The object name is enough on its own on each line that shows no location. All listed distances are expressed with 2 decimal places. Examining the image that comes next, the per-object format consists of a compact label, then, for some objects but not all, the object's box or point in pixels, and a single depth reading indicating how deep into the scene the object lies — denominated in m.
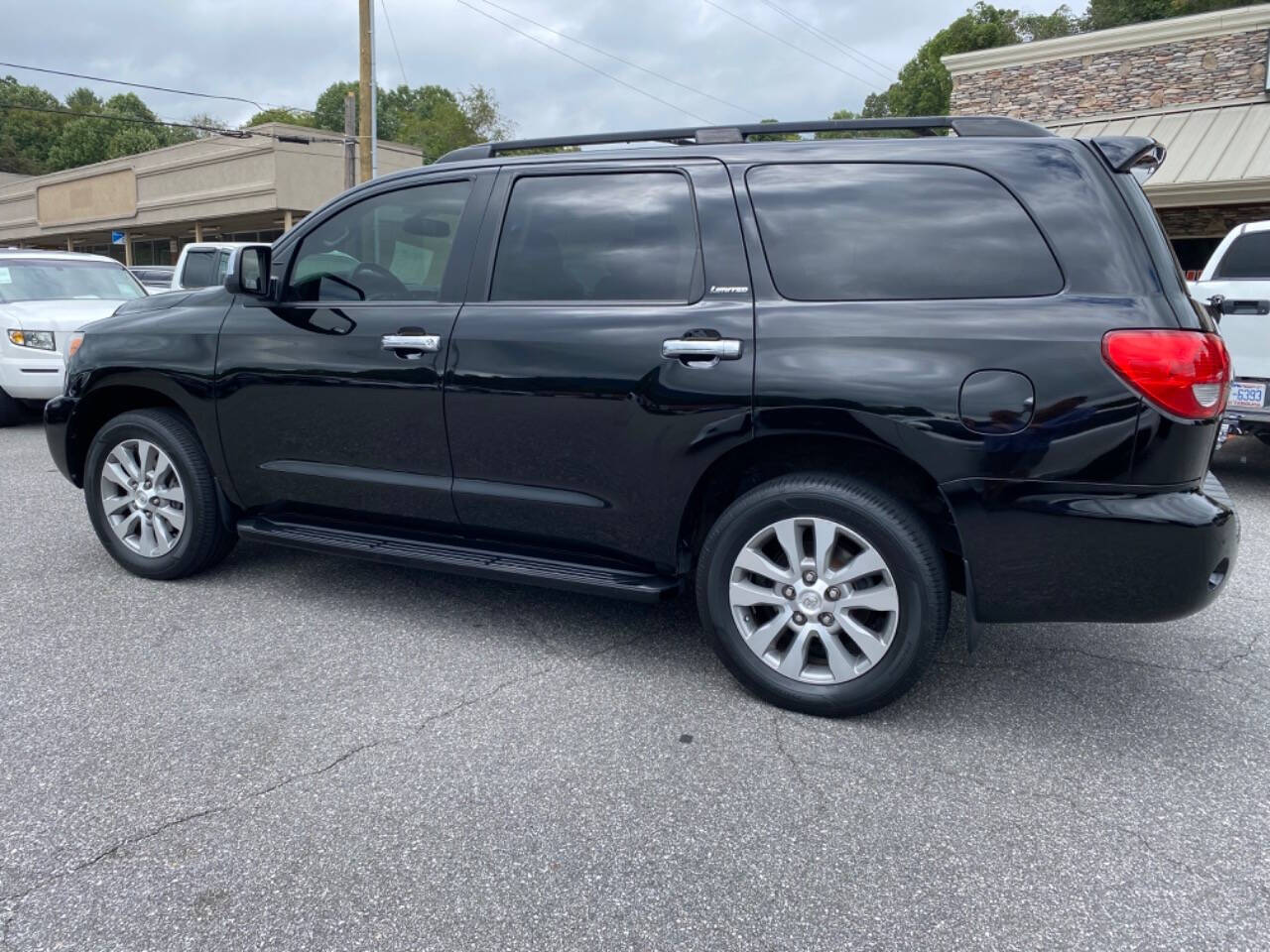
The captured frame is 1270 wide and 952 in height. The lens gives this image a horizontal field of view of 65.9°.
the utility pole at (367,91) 21.88
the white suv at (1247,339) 6.73
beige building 34.66
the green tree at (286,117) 81.00
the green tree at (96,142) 75.88
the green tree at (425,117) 62.66
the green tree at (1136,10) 33.03
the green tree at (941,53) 54.44
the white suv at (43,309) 9.24
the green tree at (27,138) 86.06
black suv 2.92
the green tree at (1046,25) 52.75
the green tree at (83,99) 97.84
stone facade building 15.16
